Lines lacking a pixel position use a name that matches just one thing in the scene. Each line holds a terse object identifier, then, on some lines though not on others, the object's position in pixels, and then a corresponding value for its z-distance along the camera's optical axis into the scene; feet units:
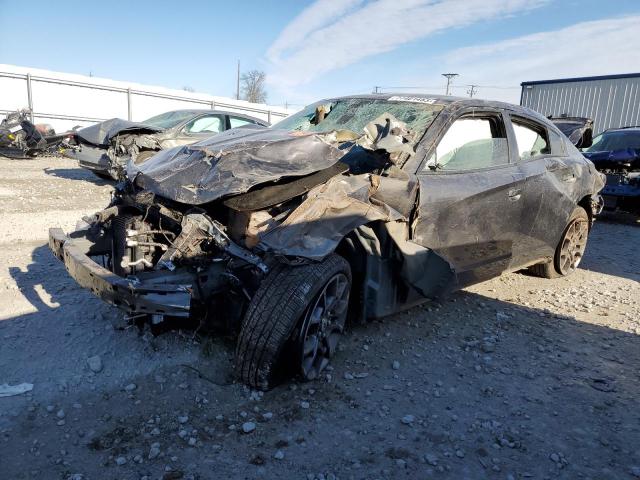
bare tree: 181.27
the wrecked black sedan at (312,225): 8.87
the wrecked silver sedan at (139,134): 27.99
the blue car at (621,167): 27.89
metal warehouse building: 53.67
